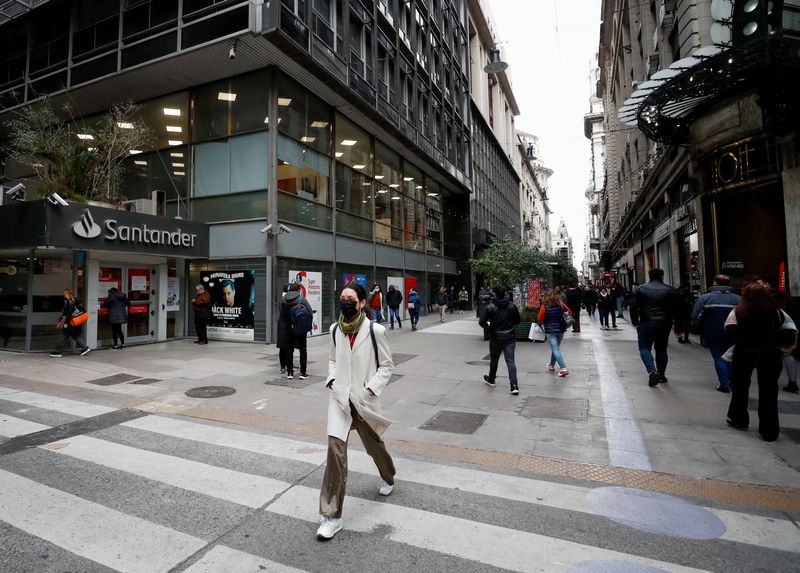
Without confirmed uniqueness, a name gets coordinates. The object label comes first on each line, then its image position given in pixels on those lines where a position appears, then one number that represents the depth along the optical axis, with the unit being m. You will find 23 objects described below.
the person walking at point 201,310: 12.81
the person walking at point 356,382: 3.27
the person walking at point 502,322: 7.45
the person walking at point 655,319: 7.28
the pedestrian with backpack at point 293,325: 8.45
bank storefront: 10.45
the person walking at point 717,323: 6.87
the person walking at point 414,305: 17.41
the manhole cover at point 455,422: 5.62
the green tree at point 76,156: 11.72
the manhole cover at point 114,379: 8.28
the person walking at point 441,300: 20.77
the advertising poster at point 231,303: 13.80
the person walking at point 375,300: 15.51
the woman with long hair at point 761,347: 4.85
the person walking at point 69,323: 10.83
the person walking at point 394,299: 17.30
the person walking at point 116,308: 11.70
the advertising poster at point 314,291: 14.94
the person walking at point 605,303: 17.45
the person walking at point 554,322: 8.51
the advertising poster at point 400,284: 21.67
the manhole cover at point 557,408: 6.06
